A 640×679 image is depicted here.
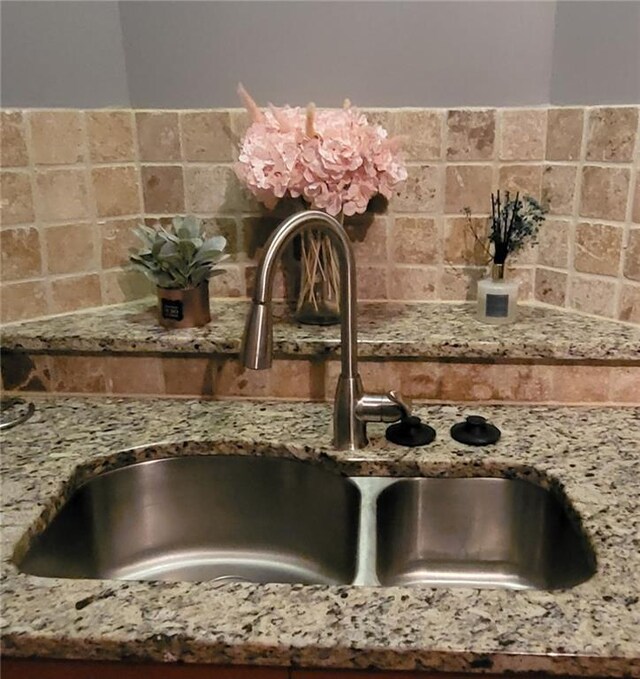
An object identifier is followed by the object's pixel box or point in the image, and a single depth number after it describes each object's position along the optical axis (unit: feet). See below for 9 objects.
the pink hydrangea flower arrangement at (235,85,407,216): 3.67
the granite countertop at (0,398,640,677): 2.32
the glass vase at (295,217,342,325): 4.05
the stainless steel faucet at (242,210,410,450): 3.22
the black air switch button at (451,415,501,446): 3.60
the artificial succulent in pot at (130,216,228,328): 4.03
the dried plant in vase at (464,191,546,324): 4.07
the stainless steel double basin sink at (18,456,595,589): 3.40
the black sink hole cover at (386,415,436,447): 3.63
